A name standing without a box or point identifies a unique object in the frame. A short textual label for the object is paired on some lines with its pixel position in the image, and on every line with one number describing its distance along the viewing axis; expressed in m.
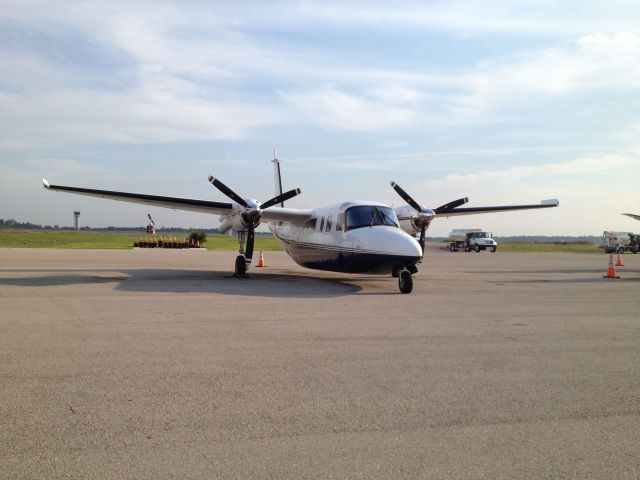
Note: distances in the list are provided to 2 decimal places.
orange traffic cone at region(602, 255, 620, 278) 21.95
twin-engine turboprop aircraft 16.55
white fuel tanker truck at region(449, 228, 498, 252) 61.91
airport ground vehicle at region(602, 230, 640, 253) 63.16
